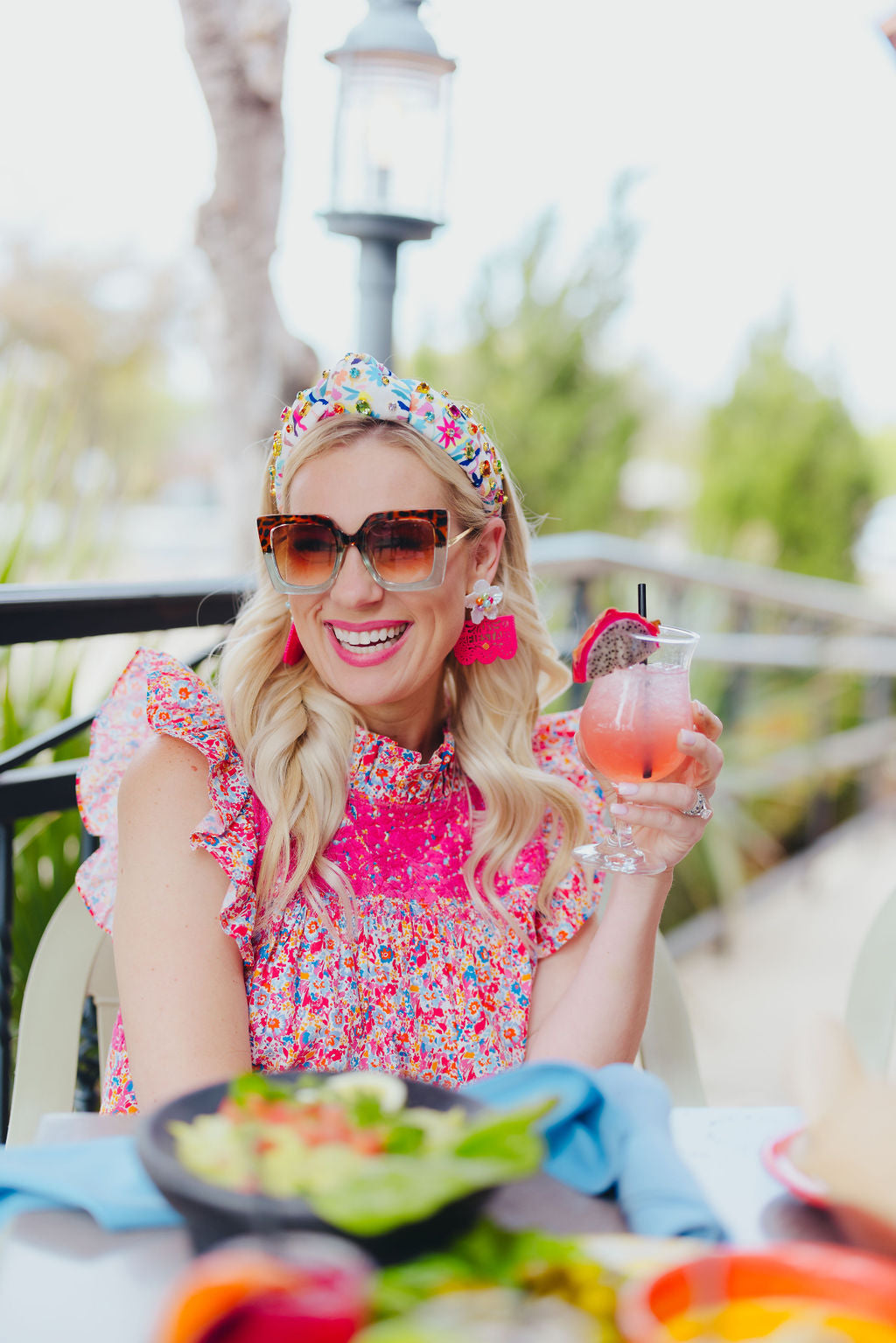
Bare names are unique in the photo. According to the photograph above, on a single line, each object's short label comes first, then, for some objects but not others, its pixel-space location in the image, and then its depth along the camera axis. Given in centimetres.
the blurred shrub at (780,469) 786
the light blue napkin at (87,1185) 85
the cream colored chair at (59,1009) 163
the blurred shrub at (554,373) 806
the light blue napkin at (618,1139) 85
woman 147
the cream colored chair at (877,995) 183
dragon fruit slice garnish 148
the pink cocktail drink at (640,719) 155
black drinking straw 158
